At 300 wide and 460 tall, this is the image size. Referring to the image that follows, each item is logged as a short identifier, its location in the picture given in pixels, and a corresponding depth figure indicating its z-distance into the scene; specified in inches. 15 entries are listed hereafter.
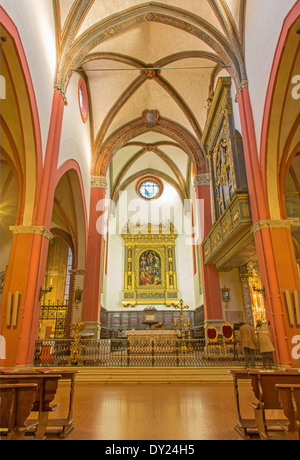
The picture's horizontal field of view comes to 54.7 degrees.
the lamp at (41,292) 305.6
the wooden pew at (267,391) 117.9
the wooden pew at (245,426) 120.8
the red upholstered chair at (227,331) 432.8
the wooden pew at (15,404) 95.3
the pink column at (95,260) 508.7
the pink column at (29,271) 275.4
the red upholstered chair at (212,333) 433.8
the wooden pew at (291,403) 92.6
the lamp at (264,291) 295.1
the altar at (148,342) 423.0
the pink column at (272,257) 268.5
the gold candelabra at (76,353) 354.5
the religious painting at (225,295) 513.0
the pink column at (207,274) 507.2
